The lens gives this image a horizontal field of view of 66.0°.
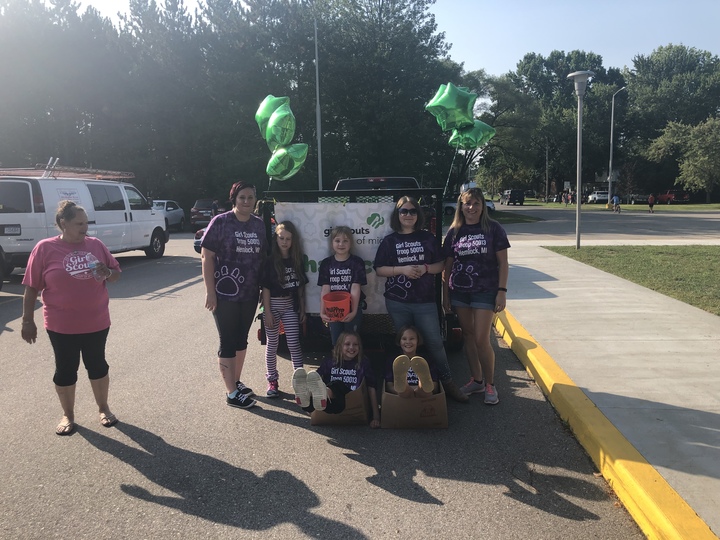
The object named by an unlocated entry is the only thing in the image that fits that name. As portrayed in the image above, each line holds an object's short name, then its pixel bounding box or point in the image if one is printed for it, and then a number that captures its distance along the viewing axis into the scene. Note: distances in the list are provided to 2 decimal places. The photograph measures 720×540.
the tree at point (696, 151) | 51.12
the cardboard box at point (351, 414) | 4.15
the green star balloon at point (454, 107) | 5.80
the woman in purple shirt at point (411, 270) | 4.35
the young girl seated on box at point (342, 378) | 4.00
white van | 11.01
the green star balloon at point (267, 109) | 5.88
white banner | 4.87
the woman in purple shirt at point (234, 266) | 4.35
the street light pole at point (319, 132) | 25.72
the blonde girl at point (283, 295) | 4.60
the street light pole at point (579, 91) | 13.63
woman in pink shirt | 3.94
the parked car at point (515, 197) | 62.09
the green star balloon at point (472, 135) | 5.95
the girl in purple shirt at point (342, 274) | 4.49
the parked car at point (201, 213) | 26.16
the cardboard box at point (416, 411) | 4.11
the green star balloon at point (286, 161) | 5.48
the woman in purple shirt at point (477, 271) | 4.41
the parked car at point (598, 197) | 63.72
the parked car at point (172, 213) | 26.73
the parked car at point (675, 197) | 58.81
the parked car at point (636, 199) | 61.28
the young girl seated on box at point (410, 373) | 3.88
